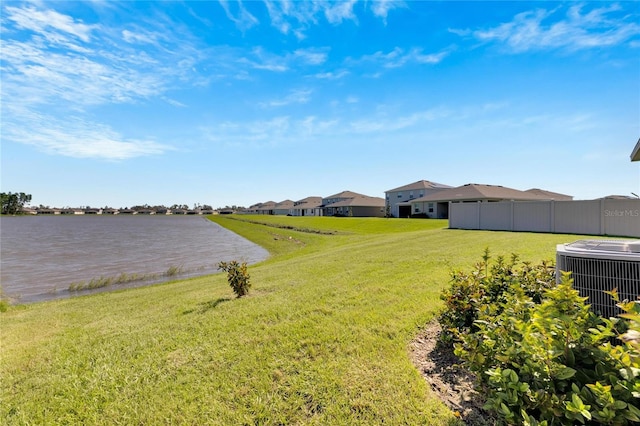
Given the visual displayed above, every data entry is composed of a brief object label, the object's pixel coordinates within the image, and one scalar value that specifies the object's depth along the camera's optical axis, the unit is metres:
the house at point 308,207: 78.15
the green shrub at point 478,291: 3.46
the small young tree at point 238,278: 6.75
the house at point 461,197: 32.81
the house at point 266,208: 108.97
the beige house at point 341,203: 64.32
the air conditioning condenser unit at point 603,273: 2.57
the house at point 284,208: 97.97
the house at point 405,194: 45.88
